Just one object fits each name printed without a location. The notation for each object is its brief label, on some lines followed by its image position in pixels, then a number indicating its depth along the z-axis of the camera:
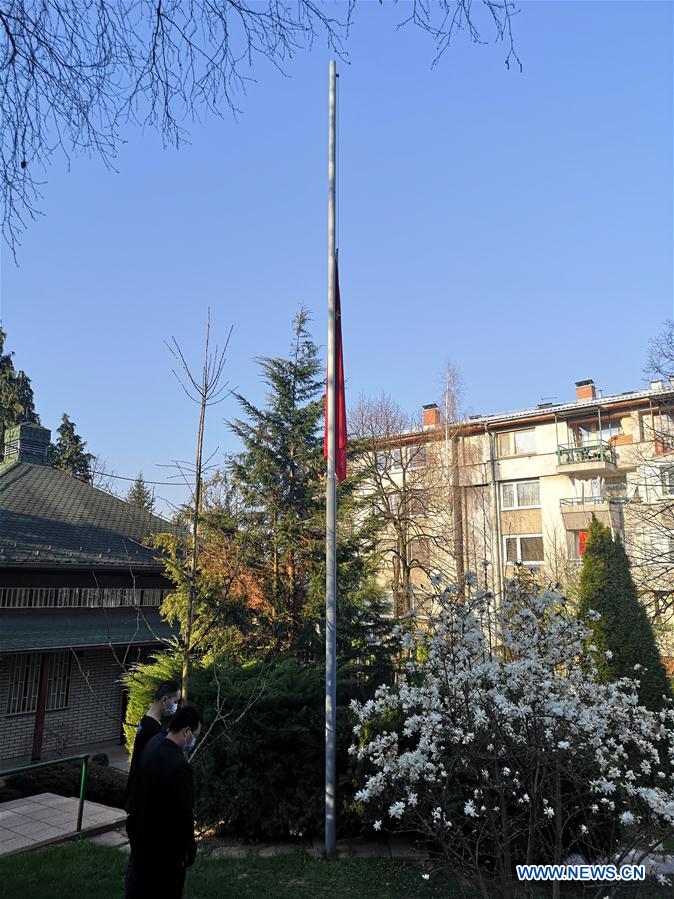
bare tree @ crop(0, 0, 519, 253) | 3.13
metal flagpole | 7.36
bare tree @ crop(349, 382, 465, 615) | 24.45
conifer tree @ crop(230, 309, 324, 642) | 14.48
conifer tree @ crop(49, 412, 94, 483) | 45.28
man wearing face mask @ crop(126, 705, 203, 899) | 3.94
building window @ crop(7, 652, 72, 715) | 15.91
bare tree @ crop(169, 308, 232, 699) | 7.76
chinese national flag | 8.59
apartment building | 25.11
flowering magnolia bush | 5.27
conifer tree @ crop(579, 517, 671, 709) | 9.80
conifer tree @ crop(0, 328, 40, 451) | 36.62
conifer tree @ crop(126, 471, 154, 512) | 49.94
